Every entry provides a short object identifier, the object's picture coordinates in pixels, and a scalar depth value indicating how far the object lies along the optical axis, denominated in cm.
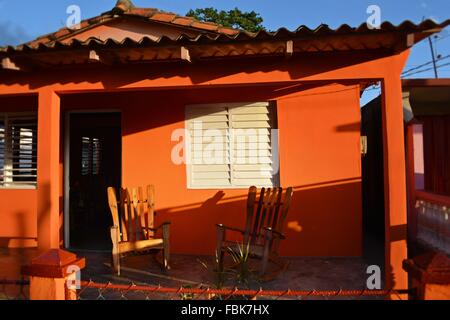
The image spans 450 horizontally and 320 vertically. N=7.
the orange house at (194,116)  372
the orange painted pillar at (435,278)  205
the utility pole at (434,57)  2162
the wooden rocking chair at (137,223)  475
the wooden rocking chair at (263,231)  430
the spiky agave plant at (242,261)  421
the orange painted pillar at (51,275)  221
